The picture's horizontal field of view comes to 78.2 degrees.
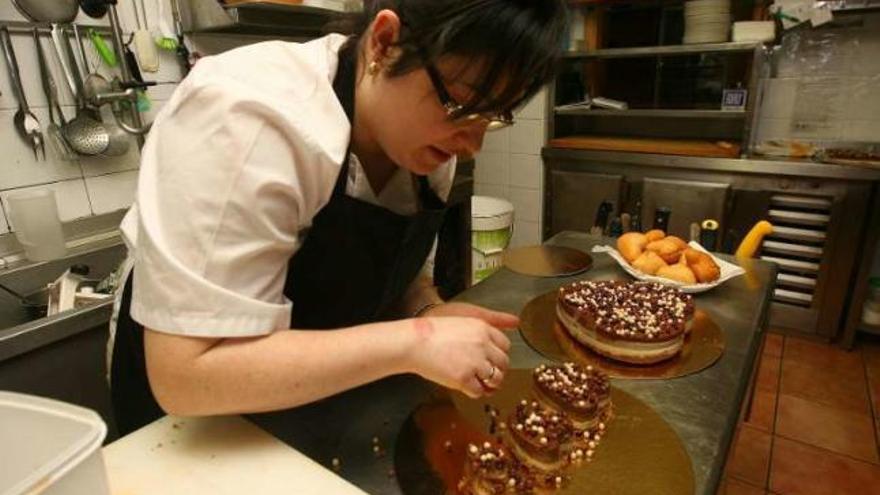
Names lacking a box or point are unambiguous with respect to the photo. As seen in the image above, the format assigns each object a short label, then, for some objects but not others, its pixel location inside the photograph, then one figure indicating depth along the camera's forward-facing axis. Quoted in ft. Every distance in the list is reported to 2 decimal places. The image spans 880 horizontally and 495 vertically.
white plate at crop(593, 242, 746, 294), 4.28
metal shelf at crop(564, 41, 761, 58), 8.09
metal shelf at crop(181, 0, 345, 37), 6.49
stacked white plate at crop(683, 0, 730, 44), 8.41
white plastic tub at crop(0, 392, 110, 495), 1.53
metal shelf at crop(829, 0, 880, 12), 7.55
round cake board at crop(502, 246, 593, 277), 4.76
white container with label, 9.48
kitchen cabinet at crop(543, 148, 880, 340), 7.91
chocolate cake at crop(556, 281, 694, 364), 3.39
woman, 1.73
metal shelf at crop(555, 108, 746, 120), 8.63
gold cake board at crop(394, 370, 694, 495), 2.28
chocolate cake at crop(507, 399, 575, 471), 2.42
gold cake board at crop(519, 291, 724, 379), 3.29
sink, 5.23
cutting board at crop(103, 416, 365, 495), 1.89
